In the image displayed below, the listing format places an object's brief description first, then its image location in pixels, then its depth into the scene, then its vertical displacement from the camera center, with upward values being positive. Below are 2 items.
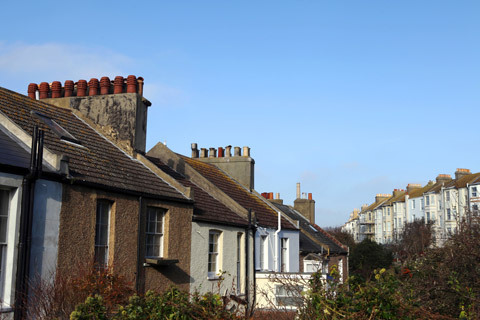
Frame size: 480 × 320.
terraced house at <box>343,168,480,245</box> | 70.57 +6.46
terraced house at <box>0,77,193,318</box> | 9.91 +0.92
